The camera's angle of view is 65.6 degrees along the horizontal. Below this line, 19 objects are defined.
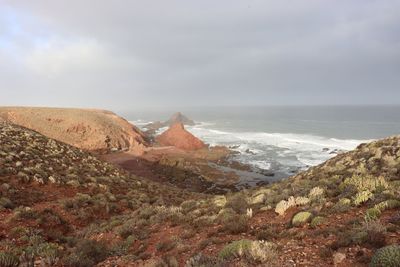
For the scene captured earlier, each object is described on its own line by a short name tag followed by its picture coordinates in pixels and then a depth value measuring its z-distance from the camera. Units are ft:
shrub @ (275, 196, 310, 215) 31.37
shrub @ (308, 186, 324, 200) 33.50
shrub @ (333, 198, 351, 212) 28.14
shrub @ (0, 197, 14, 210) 42.52
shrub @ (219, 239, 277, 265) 19.98
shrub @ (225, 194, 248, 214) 35.04
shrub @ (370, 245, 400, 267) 16.60
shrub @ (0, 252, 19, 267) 22.96
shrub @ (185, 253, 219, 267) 19.75
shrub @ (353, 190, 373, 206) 29.28
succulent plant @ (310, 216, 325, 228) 25.82
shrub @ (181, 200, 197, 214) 42.24
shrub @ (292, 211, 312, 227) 26.89
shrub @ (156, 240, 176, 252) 26.27
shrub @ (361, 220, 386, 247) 20.02
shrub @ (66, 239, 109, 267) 24.44
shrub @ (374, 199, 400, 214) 26.50
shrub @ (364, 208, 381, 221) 24.79
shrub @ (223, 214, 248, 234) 27.81
